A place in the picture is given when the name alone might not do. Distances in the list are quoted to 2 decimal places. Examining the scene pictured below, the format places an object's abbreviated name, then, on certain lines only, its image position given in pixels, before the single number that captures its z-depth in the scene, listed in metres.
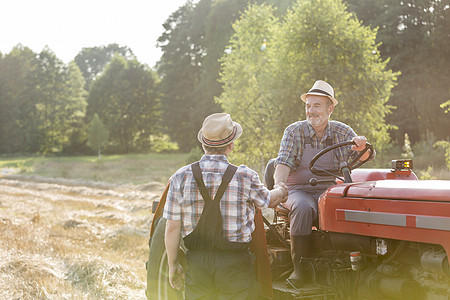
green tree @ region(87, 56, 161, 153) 51.66
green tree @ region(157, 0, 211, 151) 43.97
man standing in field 2.99
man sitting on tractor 4.29
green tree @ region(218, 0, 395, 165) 14.41
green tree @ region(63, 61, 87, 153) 55.06
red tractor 2.93
